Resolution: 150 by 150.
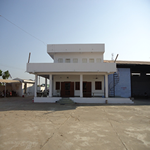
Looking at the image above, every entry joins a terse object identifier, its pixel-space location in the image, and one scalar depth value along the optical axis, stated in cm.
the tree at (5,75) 3375
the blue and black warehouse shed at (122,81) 1945
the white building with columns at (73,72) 1536
